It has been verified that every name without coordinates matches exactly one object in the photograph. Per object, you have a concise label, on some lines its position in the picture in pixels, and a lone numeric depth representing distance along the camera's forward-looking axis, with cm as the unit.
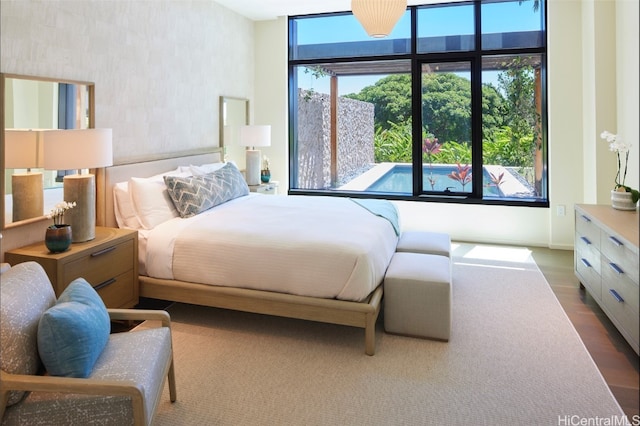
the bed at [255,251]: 267
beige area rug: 201
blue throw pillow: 154
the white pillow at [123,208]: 333
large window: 504
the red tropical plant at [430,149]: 542
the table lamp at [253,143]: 517
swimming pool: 530
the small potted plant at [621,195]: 253
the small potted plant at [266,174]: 554
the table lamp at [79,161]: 252
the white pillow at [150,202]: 330
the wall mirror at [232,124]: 507
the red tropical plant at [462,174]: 534
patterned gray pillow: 351
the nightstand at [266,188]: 518
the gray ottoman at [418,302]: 272
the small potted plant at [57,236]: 249
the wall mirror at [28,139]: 256
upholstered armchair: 148
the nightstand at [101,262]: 243
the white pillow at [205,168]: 411
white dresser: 217
